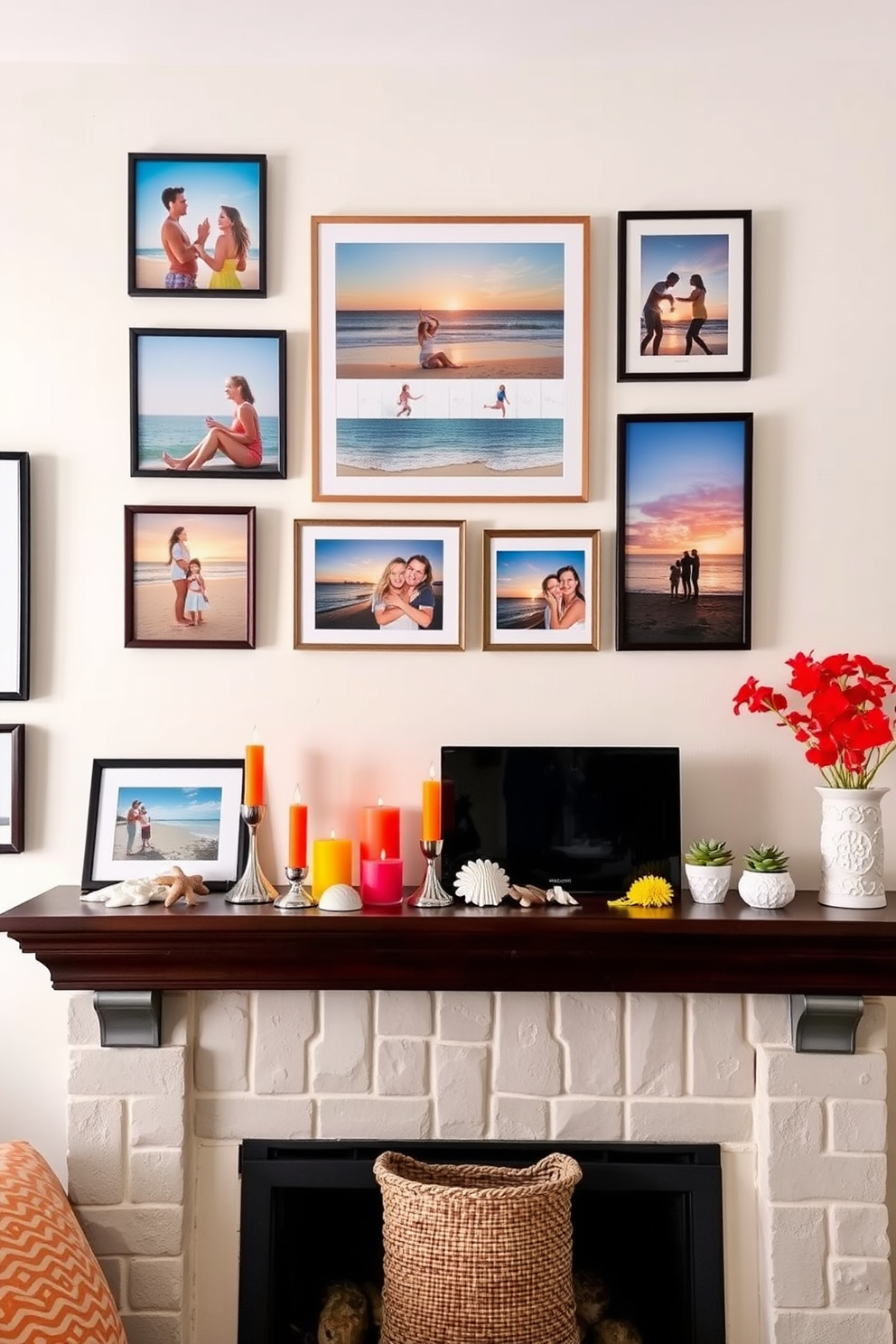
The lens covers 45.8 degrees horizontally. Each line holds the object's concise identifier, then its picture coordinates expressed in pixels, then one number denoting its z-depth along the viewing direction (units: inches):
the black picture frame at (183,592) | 77.4
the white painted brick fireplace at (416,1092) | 72.0
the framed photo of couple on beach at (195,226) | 77.7
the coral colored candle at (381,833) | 72.8
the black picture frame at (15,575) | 77.4
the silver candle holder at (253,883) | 71.6
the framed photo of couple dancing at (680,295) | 77.4
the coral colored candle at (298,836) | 70.9
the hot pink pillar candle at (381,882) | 71.6
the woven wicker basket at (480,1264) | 65.3
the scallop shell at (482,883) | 71.2
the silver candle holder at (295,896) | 70.5
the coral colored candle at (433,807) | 71.3
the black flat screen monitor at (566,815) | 74.2
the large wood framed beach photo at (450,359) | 77.5
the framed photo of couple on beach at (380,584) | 77.6
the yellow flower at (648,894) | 70.4
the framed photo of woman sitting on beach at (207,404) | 77.6
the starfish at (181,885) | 69.9
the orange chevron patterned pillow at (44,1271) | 57.6
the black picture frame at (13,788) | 77.1
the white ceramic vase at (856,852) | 70.2
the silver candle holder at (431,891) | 71.1
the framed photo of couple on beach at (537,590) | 77.5
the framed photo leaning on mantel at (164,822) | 76.1
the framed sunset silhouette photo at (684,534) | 77.1
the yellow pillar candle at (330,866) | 72.6
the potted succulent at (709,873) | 71.8
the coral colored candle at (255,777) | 72.8
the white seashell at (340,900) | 69.5
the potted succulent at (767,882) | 70.1
